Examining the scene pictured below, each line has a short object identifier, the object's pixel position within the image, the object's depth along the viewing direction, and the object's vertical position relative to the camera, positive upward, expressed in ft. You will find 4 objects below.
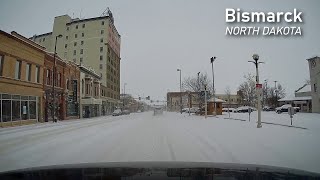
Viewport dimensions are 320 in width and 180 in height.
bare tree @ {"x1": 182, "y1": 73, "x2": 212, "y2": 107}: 146.96 +10.46
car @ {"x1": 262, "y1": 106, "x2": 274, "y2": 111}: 184.05 -10.87
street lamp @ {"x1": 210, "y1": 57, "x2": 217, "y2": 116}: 101.25 +8.42
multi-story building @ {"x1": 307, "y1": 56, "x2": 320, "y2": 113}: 127.45 +9.95
